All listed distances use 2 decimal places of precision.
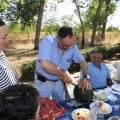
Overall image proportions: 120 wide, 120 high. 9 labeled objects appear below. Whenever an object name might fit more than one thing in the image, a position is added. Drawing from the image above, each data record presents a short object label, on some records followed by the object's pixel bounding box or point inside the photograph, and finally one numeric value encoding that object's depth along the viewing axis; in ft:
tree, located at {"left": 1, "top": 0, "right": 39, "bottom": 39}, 52.37
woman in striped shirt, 6.81
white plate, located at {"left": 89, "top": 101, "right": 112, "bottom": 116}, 7.90
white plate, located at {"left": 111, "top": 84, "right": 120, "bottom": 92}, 10.52
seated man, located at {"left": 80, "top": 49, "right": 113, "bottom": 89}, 12.89
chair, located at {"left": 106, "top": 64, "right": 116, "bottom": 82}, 15.25
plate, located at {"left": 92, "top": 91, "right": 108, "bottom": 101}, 9.27
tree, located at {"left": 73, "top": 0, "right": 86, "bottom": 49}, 51.50
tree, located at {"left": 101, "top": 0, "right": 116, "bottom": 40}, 59.98
